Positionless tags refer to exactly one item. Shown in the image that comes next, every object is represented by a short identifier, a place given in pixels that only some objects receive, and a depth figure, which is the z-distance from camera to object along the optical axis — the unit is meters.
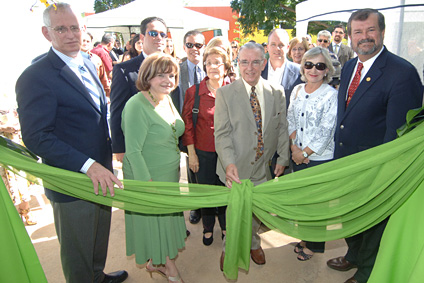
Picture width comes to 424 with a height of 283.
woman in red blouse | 2.94
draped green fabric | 1.79
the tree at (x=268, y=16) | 20.73
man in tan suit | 2.52
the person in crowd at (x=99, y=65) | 6.01
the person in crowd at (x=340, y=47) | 7.39
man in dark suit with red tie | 2.15
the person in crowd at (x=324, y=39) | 7.13
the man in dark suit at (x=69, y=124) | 1.86
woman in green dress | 2.28
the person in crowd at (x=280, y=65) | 3.71
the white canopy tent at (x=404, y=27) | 4.14
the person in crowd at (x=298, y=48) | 4.83
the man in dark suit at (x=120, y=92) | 2.83
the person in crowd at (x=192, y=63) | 3.62
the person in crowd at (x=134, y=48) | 5.77
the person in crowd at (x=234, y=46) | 8.46
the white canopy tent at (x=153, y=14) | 10.40
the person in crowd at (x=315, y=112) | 2.62
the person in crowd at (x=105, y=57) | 7.13
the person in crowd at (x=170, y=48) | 4.11
